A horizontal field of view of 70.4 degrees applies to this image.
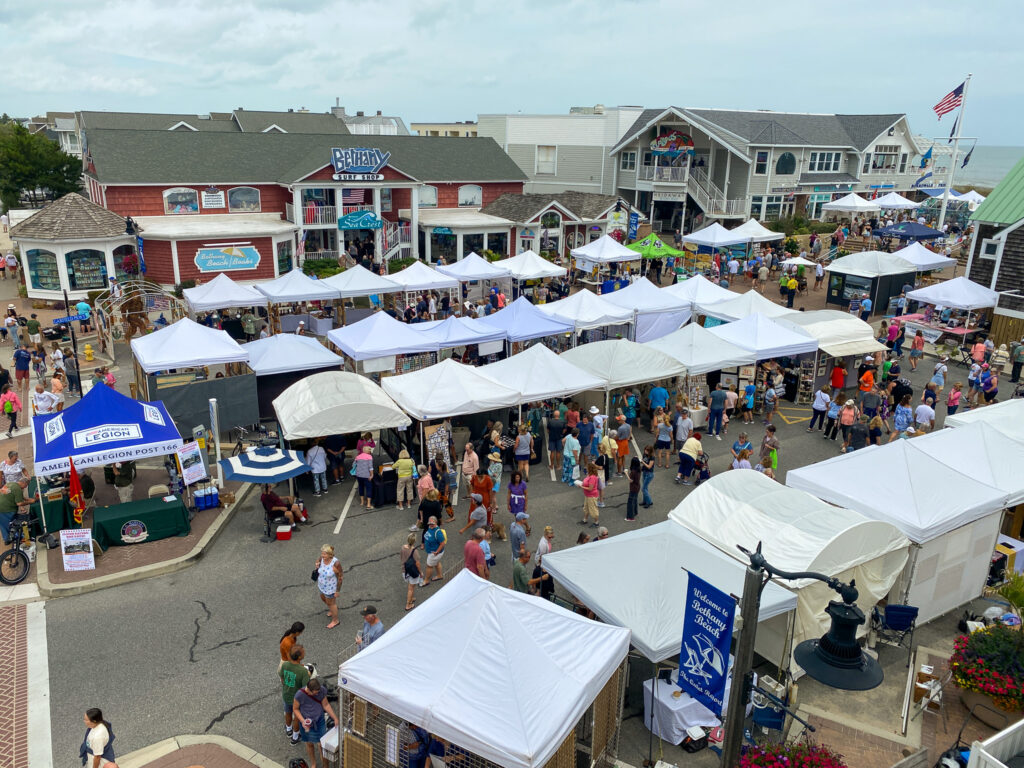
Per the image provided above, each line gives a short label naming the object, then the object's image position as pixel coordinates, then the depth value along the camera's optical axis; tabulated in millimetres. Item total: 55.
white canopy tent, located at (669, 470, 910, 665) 9719
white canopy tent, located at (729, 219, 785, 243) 36375
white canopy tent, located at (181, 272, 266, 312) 23047
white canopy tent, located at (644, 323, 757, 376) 18359
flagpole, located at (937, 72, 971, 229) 34659
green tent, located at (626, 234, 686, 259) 31656
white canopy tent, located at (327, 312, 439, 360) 18219
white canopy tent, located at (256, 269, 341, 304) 23781
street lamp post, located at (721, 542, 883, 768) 5133
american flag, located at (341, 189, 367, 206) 35844
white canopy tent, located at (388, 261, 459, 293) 26594
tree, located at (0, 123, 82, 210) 50188
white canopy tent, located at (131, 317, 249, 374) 16281
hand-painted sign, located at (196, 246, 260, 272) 30797
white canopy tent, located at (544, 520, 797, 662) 8750
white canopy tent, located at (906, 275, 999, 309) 25516
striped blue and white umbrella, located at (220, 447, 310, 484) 13320
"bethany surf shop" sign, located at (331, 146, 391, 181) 33406
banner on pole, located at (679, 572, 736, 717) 6910
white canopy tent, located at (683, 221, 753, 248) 35406
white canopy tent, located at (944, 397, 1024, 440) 14250
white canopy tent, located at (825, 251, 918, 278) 29578
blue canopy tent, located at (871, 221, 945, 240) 35156
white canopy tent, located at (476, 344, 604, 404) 16484
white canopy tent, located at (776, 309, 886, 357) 20219
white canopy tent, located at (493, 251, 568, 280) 28453
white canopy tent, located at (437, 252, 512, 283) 28062
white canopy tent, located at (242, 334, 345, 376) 17808
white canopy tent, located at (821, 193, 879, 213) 44844
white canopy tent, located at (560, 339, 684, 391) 17578
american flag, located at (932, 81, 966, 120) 34844
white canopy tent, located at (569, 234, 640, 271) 30328
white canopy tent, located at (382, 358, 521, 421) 15383
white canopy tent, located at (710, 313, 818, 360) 19266
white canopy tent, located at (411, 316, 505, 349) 19375
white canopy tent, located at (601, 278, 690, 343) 23609
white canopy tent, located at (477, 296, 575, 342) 20641
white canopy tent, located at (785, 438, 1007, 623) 10914
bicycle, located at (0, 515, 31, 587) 11867
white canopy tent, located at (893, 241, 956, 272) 30359
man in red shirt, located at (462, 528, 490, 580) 11125
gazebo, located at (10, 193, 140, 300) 27984
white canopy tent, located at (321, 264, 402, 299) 24938
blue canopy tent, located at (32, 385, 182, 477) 12578
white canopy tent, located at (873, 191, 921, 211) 44406
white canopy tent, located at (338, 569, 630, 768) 7012
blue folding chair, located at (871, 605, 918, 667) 10172
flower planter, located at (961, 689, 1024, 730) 9062
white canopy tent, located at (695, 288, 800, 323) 22375
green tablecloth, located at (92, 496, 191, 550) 12781
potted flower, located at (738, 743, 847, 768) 7391
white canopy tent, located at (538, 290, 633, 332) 21859
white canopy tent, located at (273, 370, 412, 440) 14570
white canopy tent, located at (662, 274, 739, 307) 24450
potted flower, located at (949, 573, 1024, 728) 9023
